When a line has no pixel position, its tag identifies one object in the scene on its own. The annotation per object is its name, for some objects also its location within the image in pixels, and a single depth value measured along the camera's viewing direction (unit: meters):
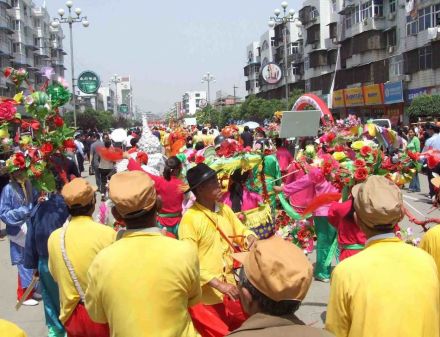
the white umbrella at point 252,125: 25.97
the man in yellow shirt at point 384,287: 2.62
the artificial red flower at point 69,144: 5.39
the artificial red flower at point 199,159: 7.50
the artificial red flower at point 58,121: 5.37
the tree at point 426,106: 30.14
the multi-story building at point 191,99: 176.24
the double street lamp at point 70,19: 27.45
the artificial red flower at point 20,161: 5.27
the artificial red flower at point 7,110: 5.10
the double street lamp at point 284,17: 30.83
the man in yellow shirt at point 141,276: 2.78
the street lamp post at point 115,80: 78.44
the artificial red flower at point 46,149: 5.29
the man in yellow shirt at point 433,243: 3.40
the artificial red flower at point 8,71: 5.30
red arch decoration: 14.77
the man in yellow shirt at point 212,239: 3.92
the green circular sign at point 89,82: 23.58
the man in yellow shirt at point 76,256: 3.61
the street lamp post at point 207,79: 70.22
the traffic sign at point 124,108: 75.26
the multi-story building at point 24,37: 60.66
